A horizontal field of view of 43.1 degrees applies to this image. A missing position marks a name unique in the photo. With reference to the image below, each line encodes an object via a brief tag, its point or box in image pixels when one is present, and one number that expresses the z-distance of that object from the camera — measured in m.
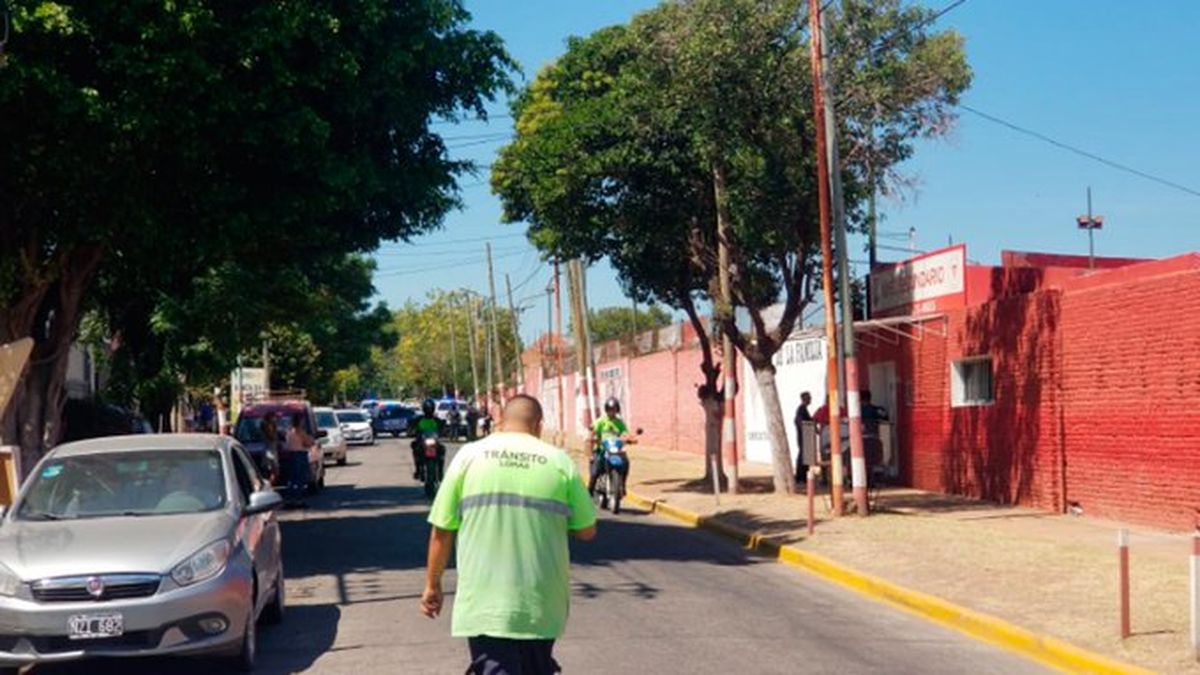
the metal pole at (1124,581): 10.25
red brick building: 17.41
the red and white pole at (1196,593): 9.56
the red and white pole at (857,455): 19.91
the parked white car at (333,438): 40.94
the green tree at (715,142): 21.83
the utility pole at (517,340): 67.06
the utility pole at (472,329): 91.75
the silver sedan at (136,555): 9.27
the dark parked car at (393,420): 70.38
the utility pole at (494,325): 72.40
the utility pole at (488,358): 68.92
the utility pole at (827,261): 20.05
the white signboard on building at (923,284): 23.36
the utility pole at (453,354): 113.84
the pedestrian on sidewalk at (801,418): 26.33
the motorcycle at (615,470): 23.44
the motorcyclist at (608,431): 23.61
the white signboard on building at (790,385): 32.03
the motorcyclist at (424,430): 25.66
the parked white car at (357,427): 57.03
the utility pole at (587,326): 40.53
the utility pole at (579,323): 40.84
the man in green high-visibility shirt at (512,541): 5.99
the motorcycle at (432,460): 25.58
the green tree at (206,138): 14.48
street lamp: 35.38
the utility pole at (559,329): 50.58
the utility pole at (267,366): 62.78
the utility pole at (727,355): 23.67
